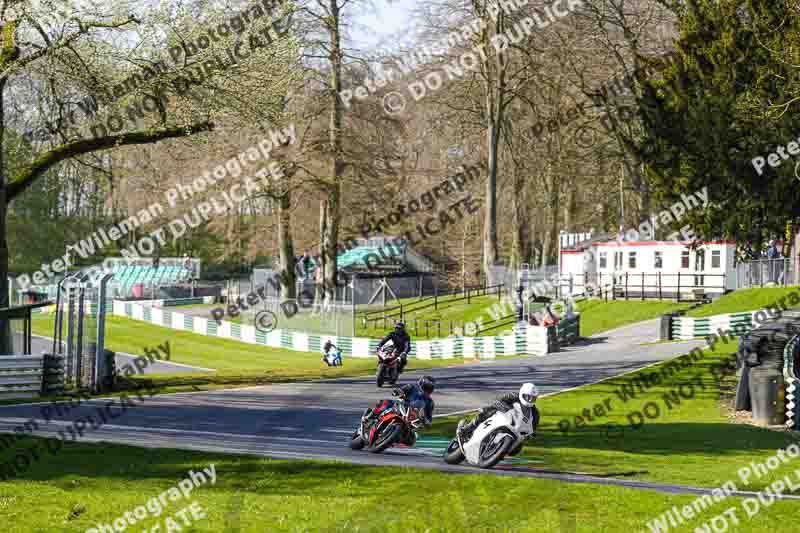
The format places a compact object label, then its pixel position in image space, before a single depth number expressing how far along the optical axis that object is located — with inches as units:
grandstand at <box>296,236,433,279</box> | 2728.8
